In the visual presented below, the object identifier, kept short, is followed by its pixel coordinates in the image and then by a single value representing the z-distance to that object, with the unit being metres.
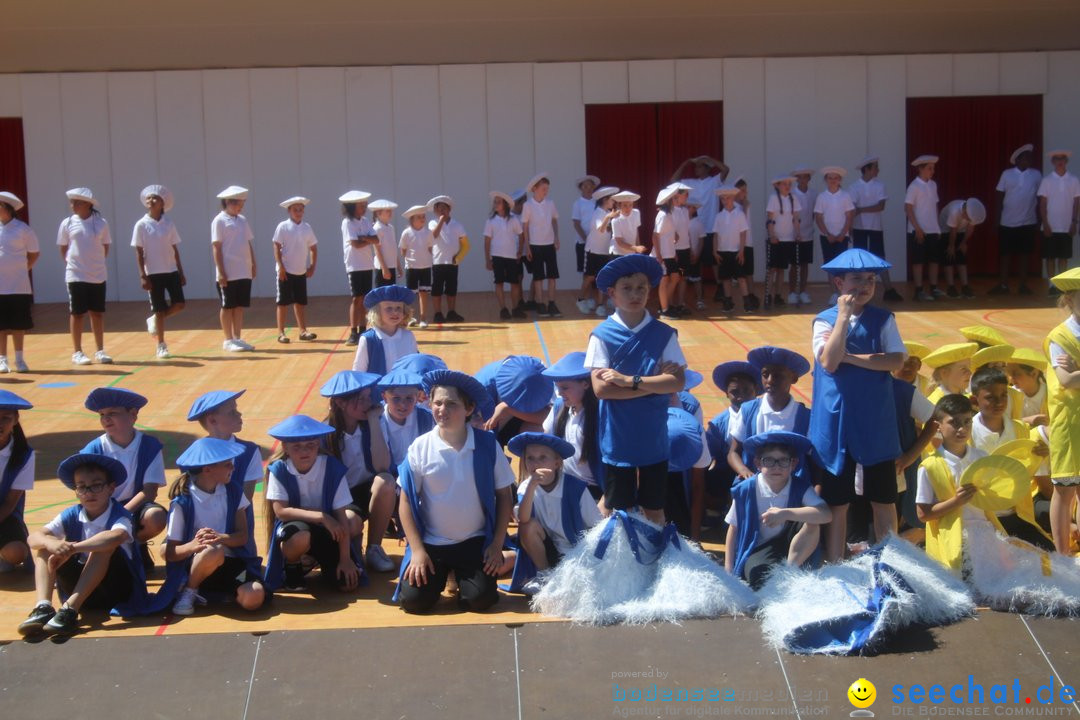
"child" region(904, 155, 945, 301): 14.89
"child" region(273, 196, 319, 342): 12.75
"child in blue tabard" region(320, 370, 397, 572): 6.34
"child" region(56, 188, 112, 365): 11.59
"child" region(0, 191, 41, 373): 11.22
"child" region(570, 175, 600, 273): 15.01
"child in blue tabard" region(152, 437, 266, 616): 5.47
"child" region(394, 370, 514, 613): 5.53
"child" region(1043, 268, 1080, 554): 5.68
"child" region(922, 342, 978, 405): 6.45
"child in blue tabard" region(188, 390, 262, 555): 5.85
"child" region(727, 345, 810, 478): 6.05
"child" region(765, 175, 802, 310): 14.73
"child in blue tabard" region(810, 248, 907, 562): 5.48
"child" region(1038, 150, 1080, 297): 14.76
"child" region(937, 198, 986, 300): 14.96
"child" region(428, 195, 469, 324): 13.74
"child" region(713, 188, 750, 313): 14.36
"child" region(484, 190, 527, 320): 14.40
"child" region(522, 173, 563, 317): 14.46
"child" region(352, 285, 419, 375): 7.69
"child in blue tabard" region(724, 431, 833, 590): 5.50
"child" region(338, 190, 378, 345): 12.98
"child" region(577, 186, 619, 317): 13.95
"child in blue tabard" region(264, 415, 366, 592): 5.70
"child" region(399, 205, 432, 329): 13.61
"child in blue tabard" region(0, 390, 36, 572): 5.95
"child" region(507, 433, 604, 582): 5.61
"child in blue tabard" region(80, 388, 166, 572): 5.89
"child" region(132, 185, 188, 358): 11.83
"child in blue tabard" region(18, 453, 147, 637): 5.34
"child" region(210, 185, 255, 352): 12.26
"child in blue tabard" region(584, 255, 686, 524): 5.57
